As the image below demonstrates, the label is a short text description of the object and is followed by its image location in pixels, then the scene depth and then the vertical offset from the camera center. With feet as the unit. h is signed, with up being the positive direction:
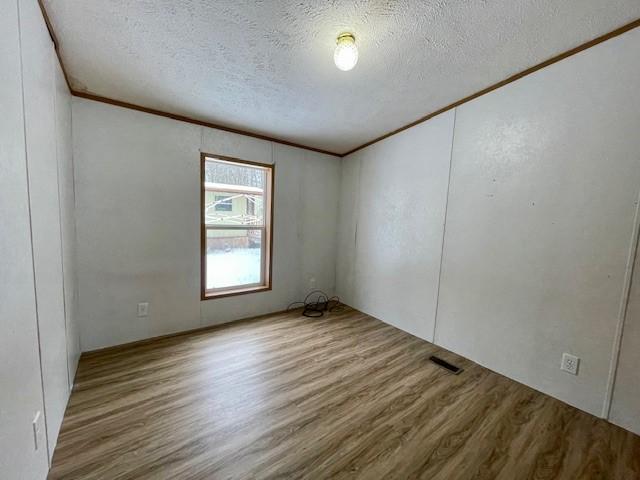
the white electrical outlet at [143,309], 8.08 -3.04
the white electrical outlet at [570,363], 6.07 -3.09
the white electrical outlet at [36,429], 3.51 -3.05
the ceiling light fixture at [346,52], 5.24 +3.41
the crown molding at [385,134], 5.35 +3.42
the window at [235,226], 9.35 -0.36
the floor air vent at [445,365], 7.43 -4.08
